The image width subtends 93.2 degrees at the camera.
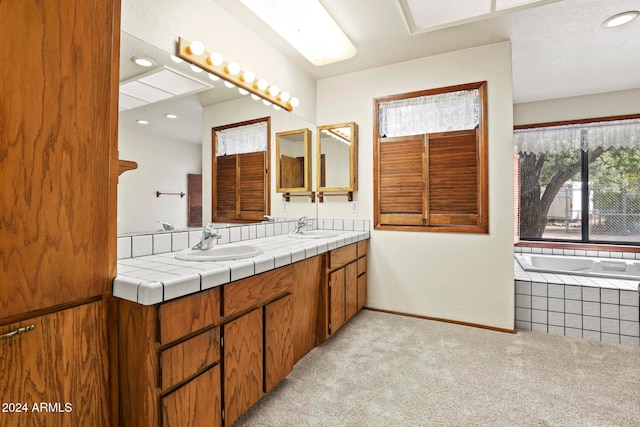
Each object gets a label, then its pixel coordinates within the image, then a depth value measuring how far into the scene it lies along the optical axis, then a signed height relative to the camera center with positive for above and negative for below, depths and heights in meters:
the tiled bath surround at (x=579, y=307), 2.31 -0.75
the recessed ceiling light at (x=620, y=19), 2.05 +1.37
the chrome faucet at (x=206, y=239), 1.73 -0.15
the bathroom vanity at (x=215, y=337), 1.03 -0.52
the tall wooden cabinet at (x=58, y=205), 0.86 +0.02
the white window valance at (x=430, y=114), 2.63 +0.91
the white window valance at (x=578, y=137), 3.39 +0.91
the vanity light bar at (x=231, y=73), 1.78 +0.96
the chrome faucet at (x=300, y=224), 2.81 -0.10
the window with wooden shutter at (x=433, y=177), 2.57 +0.33
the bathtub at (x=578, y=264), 3.13 -0.55
